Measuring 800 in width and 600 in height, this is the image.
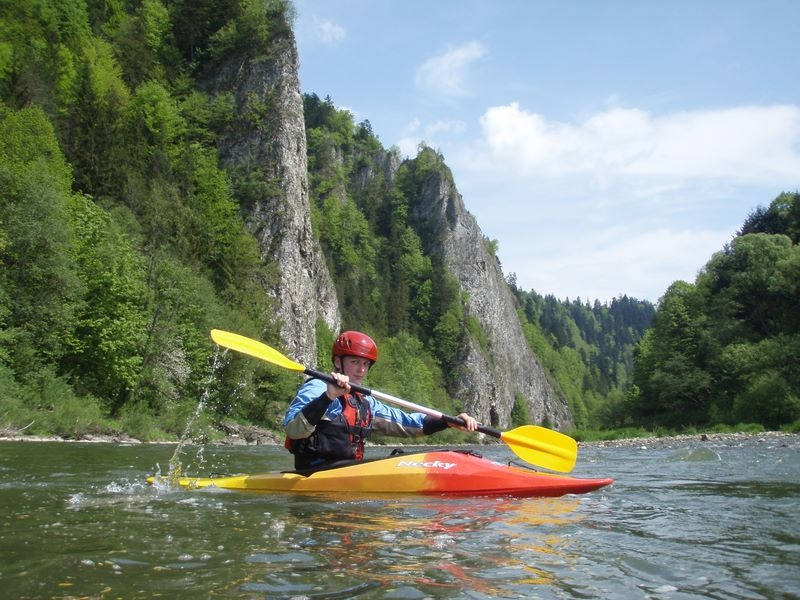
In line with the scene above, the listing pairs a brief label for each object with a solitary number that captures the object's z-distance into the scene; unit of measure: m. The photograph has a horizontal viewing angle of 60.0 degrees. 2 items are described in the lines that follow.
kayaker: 6.06
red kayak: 6.17
